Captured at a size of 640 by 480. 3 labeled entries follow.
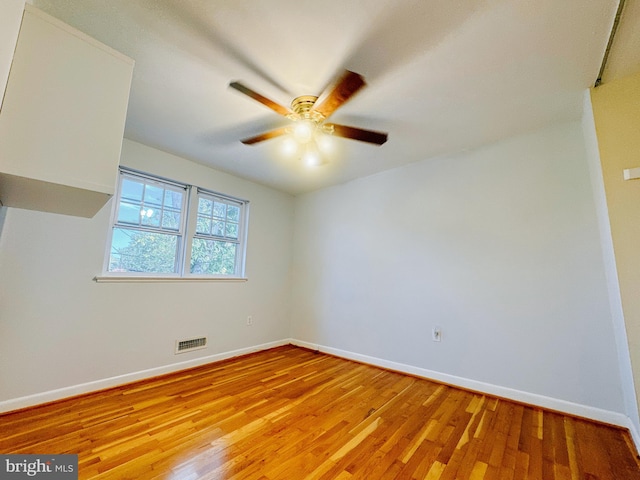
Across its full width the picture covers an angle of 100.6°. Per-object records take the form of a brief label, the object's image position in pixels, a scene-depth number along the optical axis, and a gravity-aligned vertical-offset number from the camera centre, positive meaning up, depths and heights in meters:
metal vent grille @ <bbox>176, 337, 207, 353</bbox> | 3.00 -0.79
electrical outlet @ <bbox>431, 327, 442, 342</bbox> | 2.81 -0.57
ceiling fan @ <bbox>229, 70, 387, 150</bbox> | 1.62 +1.13
